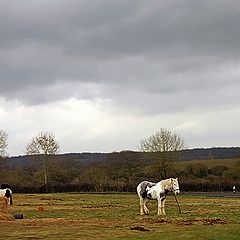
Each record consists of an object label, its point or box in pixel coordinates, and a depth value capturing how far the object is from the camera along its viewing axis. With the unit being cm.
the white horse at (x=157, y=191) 3167
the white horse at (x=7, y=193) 4818
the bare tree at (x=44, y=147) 11131
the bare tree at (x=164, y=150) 9038
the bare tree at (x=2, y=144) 10156
